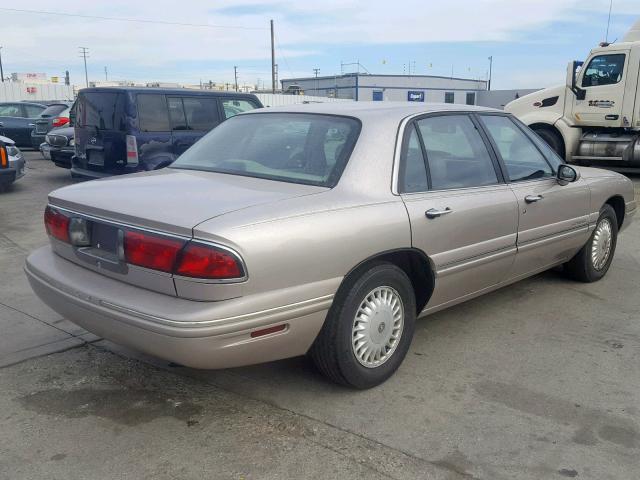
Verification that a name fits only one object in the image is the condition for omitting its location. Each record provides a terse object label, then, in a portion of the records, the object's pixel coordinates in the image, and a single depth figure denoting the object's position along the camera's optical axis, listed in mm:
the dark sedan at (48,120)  14492
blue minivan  8047
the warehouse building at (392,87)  54125
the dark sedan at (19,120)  16141
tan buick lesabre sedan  2729
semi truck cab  12477
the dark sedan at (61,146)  11281
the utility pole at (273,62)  50350
